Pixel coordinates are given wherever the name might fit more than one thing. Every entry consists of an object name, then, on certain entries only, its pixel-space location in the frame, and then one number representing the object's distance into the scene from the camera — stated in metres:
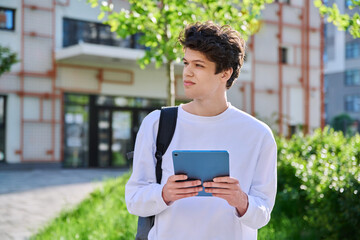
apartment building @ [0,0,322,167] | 16.83
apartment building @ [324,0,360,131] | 47.19
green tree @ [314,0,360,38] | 4.55
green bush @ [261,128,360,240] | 4.31
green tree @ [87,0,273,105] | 6.65
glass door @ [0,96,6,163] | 16.56
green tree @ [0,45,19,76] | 11.55
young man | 2.04
